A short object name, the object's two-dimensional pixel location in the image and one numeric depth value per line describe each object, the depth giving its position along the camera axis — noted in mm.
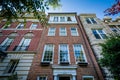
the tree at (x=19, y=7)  4432
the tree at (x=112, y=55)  4702
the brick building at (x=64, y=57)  5681
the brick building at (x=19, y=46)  6021
